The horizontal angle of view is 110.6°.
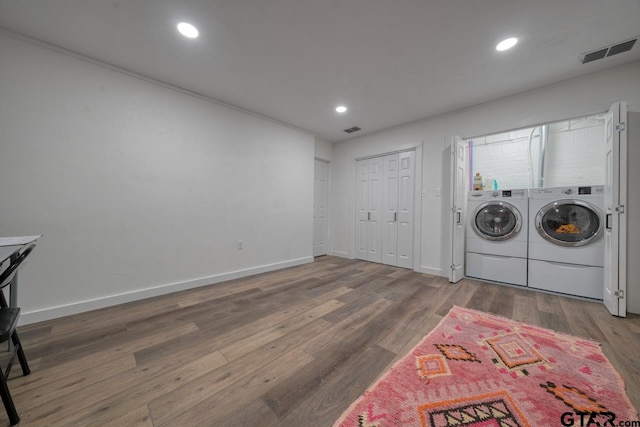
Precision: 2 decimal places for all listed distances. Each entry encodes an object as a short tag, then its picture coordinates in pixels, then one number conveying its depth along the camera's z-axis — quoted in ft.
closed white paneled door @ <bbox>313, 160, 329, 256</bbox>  16.22
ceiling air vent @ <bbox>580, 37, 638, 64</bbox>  6.63
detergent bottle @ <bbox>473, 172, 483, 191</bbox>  11.50
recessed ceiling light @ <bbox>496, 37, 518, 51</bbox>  6.51
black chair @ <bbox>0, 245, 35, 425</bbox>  3.31
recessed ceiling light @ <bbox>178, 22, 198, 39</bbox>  6.08
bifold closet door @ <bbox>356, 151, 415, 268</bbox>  13.14
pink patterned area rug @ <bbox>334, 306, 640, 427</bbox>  3.53
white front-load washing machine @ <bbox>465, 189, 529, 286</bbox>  9.77
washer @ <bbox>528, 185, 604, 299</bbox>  8.26
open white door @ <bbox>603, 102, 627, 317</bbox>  6.91
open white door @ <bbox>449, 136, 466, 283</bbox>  10.39
